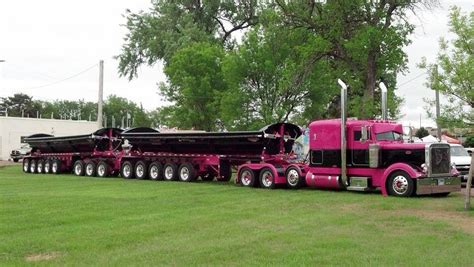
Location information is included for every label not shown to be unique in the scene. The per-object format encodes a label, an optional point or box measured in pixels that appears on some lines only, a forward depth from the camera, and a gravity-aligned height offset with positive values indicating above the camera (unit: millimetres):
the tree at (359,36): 31062 +6993
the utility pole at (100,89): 43425 +5640
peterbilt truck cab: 18234 +274
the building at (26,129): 61594 +4015
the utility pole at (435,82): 25827 +3778
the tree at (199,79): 44375 +6619
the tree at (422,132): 52756 +3547
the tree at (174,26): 49375 +12126
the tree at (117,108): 147125 +14540
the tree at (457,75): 24875 +4018
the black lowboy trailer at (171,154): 22750 +586
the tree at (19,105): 135875 +13718
